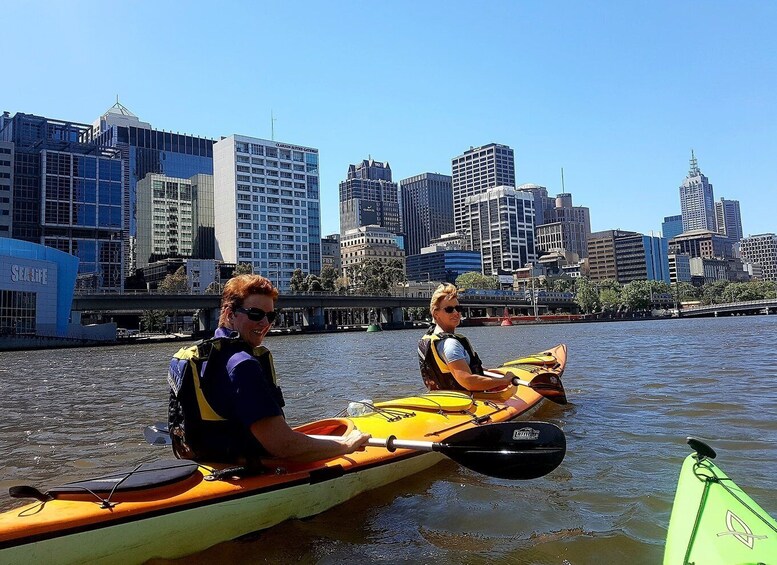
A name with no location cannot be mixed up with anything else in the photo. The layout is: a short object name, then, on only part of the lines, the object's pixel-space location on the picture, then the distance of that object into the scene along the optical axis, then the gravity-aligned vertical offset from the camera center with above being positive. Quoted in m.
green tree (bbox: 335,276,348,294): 132.70 +10.54
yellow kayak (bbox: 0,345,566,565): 3.61 -1.28
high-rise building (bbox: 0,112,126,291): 114.19 +27.17
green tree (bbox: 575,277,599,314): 139.38 +3.67
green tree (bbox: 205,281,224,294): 99.62 +7.56
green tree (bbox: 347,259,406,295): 112.81 +9.60
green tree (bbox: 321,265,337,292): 109.29 +8.79
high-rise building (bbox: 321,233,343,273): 172.12 +21.70
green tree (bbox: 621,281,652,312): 141.62 +3.31
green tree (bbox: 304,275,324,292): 100.25 +7.20
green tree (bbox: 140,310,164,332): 111.25 +2.17
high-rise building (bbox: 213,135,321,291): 141.62 +30.53
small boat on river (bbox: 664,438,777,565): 2.96 -1.25
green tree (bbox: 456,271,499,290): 161.25 +10.57
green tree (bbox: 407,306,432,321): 131.62 +1.51
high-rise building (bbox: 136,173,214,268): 164.38 +34.07
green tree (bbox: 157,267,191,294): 113.62 +9.46
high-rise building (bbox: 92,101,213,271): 181.50 +56.48
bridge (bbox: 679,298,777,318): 115.16 -0.19
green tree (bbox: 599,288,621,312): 145.50 +3.04
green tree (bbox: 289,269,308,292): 107.62 +8.17
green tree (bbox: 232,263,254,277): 115.01 +12.18
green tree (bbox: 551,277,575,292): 163.75 +8.76
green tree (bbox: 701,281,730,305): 166.00 +4.86
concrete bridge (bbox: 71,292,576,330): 64.81 +3.04
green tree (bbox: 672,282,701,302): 173.50 +5.43
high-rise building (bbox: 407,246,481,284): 194.88 +19.17
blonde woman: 7.79 -0.45
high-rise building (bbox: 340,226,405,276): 174.25 +23.99
